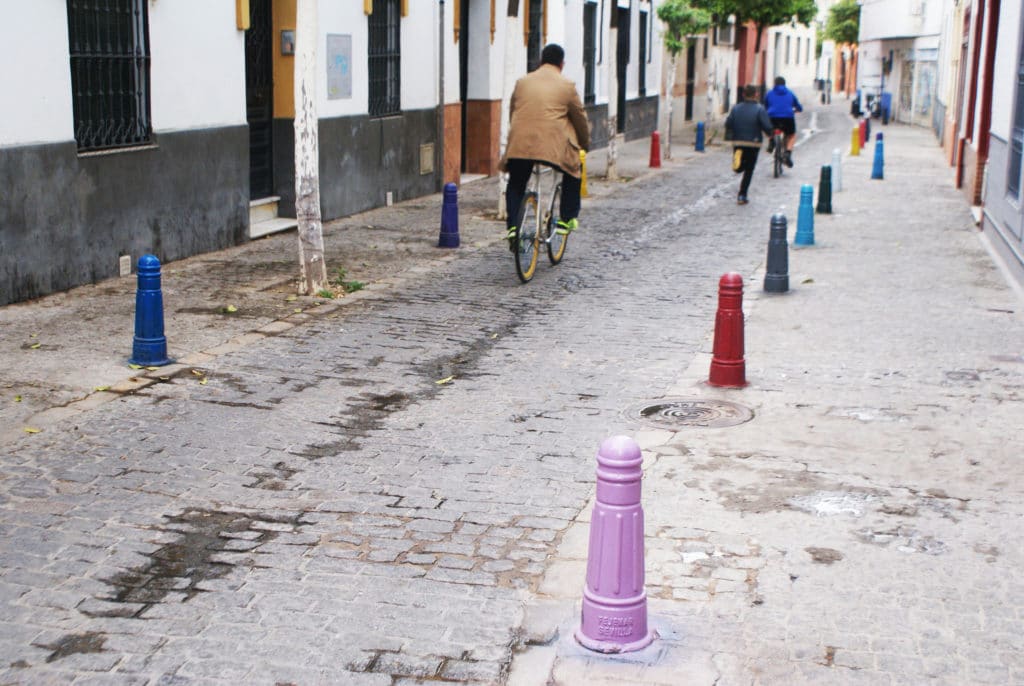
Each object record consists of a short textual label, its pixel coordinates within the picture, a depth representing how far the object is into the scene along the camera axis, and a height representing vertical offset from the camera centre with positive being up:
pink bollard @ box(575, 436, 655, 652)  3.97 -1.53
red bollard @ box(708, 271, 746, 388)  7.66 -1.47
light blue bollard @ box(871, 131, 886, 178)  23.17 -1.19
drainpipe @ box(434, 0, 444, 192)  18.36 +0.34
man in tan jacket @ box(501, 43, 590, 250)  11.07 -0.30
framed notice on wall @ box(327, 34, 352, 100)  15.00 +0.33
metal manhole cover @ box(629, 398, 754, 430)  7.00 -1.82
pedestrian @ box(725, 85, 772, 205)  18.34 -0.48
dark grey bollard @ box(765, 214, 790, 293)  10.85 -1.48
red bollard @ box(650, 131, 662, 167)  25.02 -1.11
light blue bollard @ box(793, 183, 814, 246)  13.94 -1.41
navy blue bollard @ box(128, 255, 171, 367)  7.78 -1.44
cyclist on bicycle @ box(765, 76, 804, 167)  23.73 -0.18
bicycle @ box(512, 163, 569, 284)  11.16 -1.26
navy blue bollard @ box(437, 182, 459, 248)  13.23 -1.34
